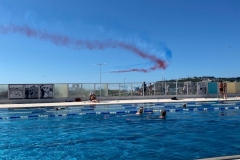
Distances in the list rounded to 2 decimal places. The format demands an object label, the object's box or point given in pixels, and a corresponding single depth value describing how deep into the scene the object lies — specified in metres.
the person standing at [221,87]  24.56
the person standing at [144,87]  26.00
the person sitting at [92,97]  22.38
